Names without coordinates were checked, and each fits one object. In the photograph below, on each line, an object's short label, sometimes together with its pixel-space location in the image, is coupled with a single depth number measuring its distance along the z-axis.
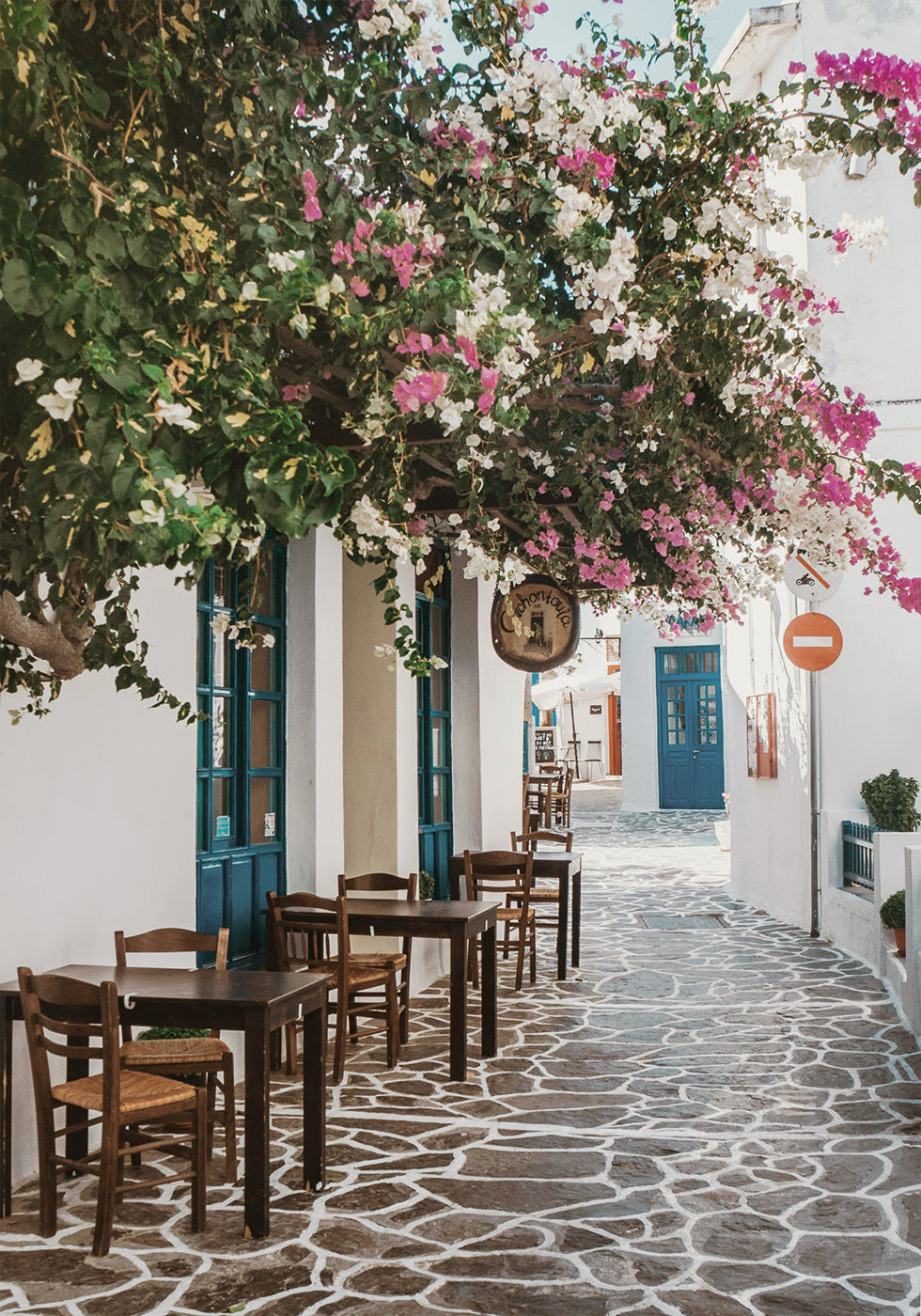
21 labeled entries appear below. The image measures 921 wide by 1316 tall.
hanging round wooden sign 8.28
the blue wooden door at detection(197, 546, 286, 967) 6.12
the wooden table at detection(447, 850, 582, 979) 8.53
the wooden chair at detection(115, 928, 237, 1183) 4.09
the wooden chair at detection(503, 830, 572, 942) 9.16
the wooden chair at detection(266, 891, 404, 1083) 5.82
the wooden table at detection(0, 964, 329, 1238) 3.94
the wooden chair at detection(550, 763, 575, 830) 18.12
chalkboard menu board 30.36
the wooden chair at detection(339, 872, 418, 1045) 6.53
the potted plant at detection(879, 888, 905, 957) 8.24
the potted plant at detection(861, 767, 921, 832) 9.53
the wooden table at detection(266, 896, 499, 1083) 5.94
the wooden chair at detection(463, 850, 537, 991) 8.06
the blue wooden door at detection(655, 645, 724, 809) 24.52
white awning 25.14
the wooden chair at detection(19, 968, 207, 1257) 3.71
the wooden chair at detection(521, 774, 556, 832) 17.44
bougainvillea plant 2.26
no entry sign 9.09
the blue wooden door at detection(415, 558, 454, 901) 9.17
